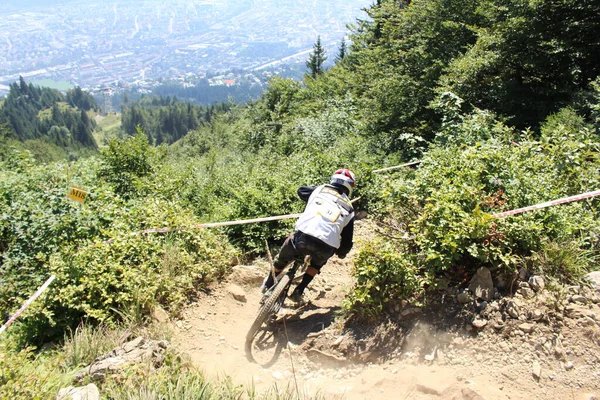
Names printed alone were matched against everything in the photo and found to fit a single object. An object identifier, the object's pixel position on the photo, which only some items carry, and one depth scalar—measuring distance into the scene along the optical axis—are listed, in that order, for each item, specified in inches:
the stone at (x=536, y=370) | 136.1
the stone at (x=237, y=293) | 229.3
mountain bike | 184.7
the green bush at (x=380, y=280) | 172.4
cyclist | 185.5
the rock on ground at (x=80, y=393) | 129.9
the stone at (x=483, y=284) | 164.6
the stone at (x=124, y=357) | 145.9
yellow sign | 223.6
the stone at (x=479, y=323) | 157.2
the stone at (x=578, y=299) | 151.3
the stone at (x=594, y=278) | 154.9
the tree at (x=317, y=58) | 1957.4
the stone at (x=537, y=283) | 158.0
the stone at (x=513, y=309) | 154.5
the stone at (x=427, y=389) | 136.3
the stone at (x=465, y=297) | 166.4
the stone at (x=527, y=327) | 149.0
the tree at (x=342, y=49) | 1930.9
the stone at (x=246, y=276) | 240.2
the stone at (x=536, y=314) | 150.3
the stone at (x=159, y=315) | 194.9
